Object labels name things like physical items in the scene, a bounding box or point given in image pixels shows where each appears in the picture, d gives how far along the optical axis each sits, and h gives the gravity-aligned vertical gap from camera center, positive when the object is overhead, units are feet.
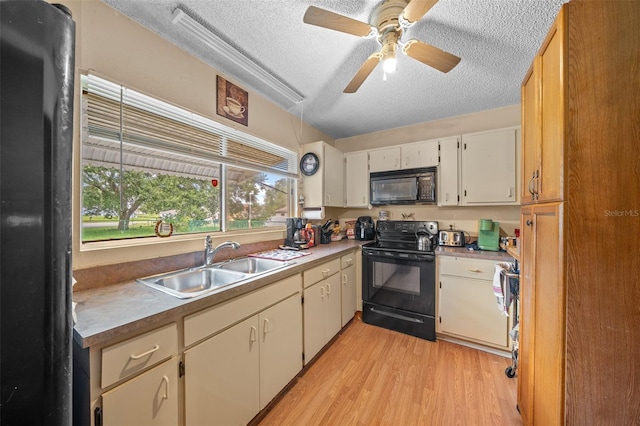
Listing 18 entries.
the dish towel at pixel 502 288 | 5.12 -1.74
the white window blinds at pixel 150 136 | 4.19 +1.74
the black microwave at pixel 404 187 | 8.55 +1.02
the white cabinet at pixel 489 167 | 7.39 +1.52
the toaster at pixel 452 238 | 8.08 -0.93
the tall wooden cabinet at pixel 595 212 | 2.35 +0.00
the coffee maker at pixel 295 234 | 7.91 -0.75
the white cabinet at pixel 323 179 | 8.90 +1.34
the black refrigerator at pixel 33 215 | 1.17 -0.01
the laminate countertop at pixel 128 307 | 2.62 -1.31
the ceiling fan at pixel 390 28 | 3.58 +3.12
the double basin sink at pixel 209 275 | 4.51 -1.39
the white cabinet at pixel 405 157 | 8.59 +2.21
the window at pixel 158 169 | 4.22 +1.04
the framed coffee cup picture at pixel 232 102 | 6.07 +3.10
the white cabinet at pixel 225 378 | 3.48 -2.77
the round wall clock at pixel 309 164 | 8.93 +1.93
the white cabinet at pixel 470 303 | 6.65 -2.75
